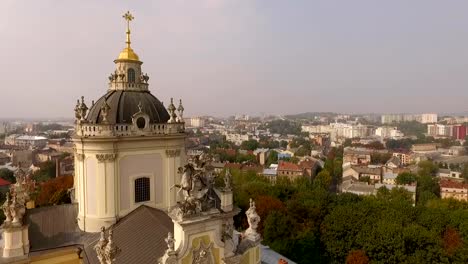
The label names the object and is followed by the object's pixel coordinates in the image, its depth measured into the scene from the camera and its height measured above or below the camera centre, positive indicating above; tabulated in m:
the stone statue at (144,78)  21.61 +2.25
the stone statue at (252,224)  15.80 -4.73
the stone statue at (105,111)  18.57 +0.24
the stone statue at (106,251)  11.63 -4.34
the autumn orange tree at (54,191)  41.09 -9.40
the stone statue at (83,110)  19.30 +0.29
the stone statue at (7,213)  16.06 -4.34
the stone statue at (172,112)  20.97 +0.23
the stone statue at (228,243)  14.97 -5.23
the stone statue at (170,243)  13.05 -4.55
